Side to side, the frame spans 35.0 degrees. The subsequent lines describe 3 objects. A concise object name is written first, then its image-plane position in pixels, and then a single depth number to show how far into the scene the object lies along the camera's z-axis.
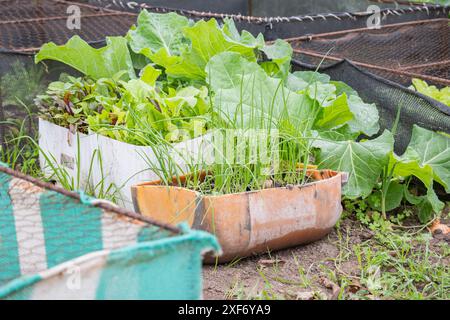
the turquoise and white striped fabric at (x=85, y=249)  1.30
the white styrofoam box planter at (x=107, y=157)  2.63
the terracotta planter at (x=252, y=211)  2.37
